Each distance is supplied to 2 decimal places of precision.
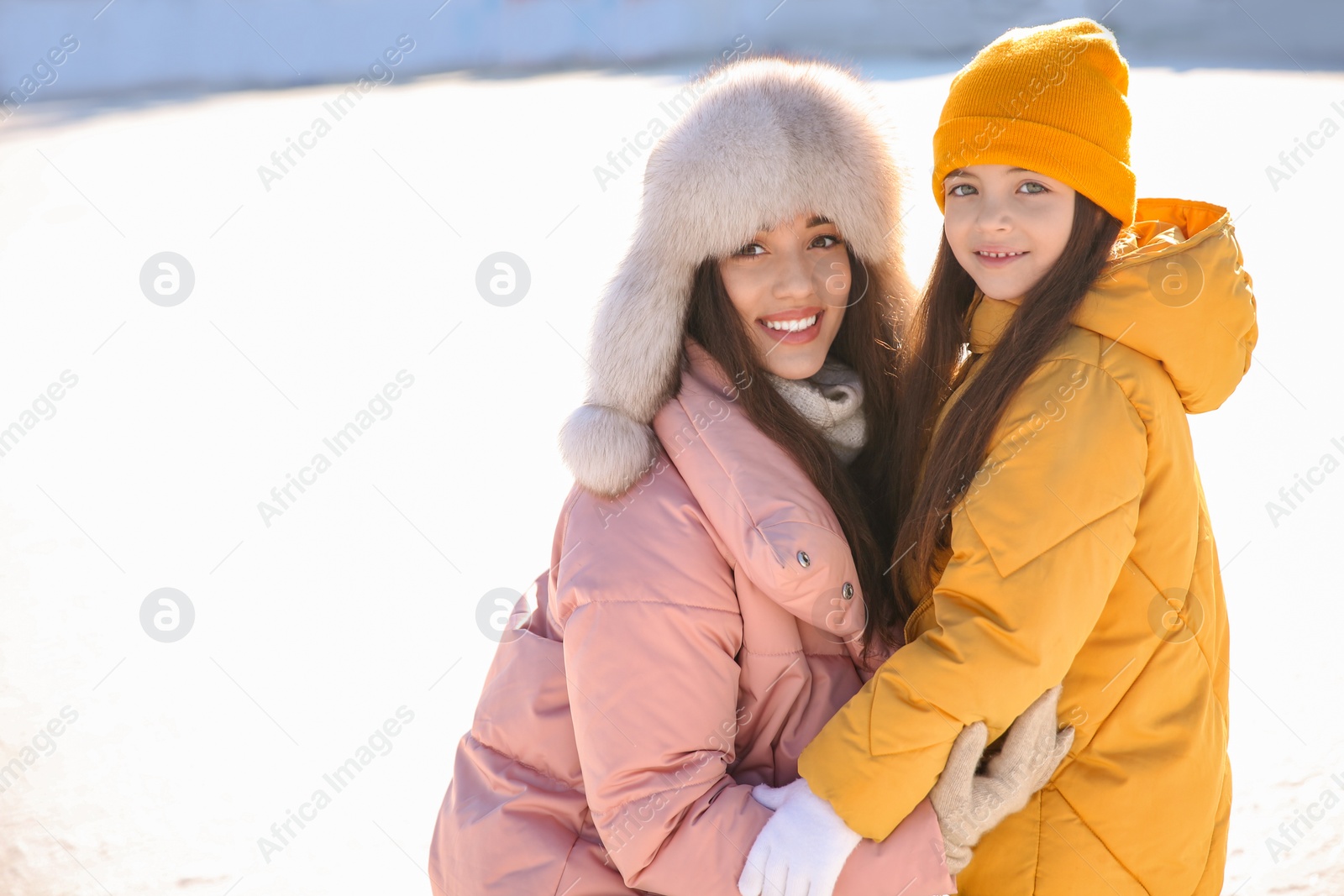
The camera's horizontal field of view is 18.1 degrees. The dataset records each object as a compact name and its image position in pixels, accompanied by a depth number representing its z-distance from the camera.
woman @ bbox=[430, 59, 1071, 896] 3.82
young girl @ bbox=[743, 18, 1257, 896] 3.76
